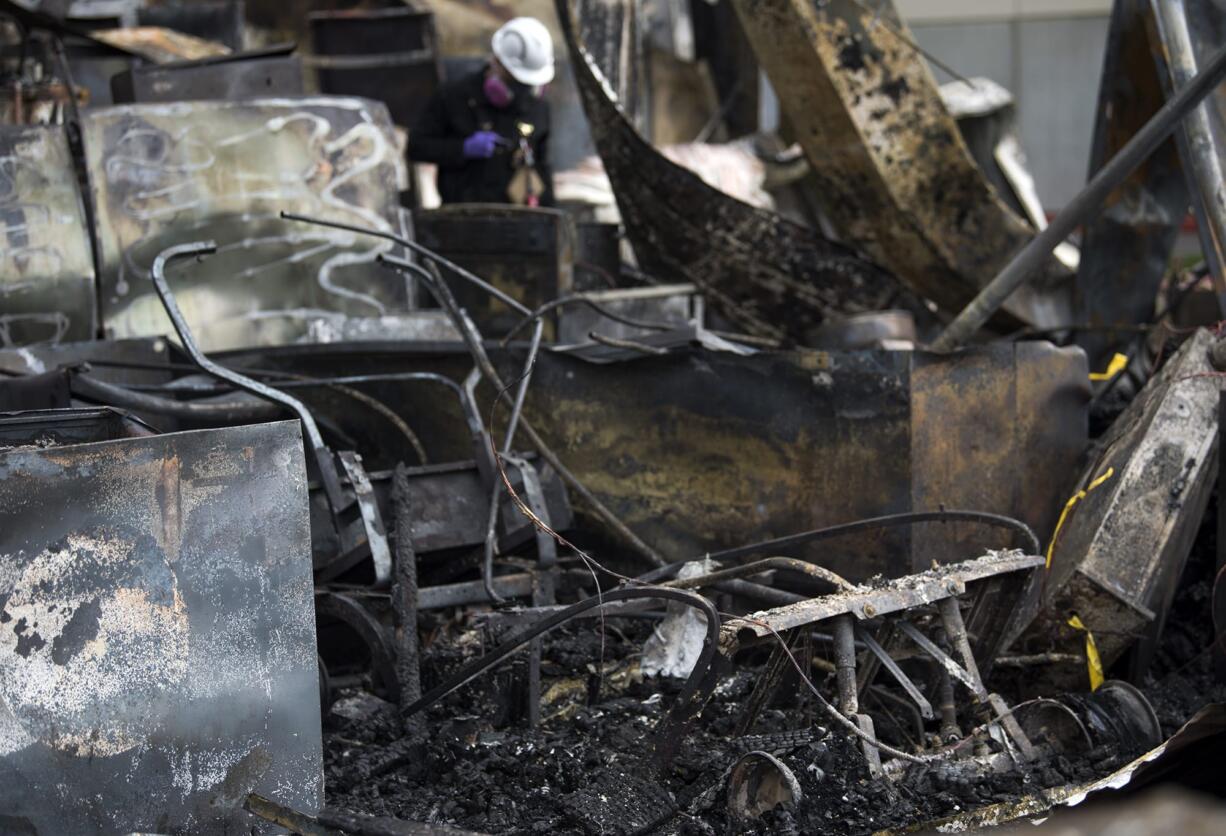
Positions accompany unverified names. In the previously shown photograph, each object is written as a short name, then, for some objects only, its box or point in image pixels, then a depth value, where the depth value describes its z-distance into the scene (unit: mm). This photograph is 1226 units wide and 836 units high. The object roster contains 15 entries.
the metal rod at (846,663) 3334
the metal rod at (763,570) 3562
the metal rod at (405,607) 4051
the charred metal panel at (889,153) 6766
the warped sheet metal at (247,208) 6379
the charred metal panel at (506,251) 6625
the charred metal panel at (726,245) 7422
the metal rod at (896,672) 3445
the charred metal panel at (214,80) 6770
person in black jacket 7508
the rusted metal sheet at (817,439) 4812
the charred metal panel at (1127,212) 6586
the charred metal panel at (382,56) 10453
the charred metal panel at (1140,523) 4203
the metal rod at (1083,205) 4754
